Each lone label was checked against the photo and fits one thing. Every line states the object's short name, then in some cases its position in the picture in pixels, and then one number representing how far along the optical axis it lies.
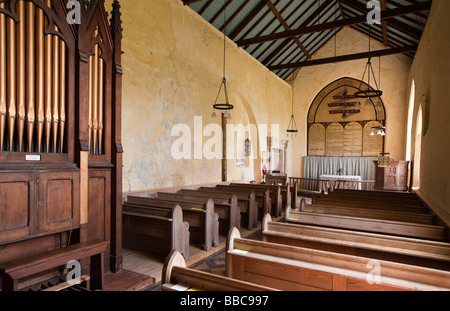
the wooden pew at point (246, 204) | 5.31
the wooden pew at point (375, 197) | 5.32
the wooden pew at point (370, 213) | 3.73
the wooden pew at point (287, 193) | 6.63
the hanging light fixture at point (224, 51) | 7.80
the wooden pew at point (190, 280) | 1.51
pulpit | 8.37
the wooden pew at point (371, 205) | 4.49
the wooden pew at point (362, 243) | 2.45
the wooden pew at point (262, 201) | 5.81
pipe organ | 2.43
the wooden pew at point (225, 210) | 4.73
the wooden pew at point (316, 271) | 1.75
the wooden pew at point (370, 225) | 3.19
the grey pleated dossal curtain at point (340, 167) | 12.15
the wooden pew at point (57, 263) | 2.14
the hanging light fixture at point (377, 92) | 6.37
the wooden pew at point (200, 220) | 4.09
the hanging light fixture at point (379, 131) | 10.80
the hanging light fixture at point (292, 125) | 13.75
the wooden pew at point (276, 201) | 6.36
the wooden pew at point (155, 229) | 3.54
